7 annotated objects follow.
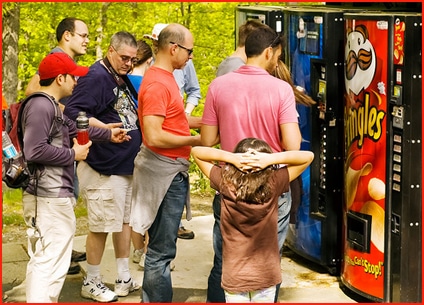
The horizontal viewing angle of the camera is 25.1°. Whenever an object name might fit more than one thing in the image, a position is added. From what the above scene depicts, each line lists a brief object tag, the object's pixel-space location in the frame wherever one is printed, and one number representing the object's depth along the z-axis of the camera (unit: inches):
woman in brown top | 200.4
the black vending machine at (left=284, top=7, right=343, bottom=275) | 290.4
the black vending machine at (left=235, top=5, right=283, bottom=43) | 327.6
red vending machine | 249.1
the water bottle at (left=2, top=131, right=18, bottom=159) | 227.0
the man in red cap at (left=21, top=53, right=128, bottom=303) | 232.2
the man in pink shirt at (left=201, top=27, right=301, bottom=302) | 222.8
